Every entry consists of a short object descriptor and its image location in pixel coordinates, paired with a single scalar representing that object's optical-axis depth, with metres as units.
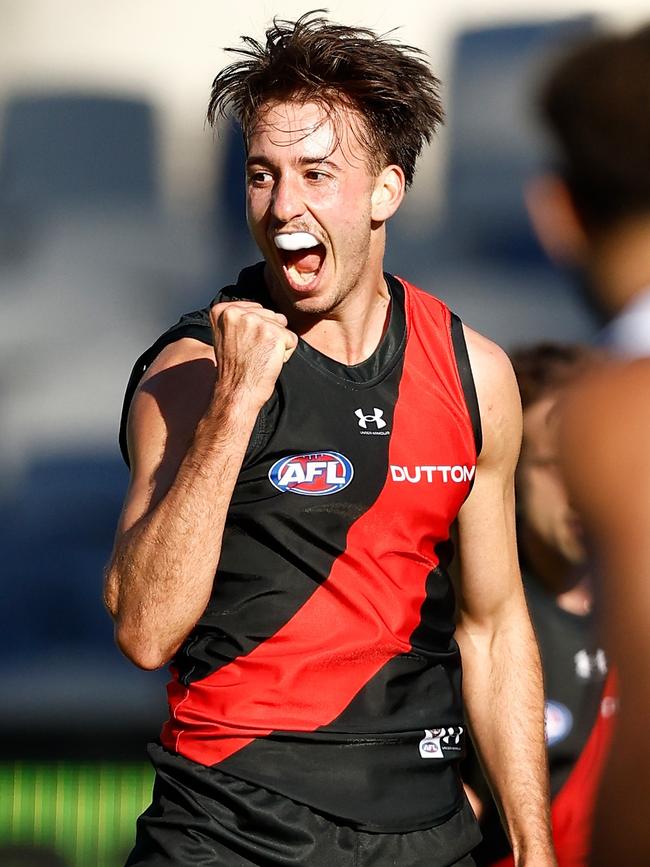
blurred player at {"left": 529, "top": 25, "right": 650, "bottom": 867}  12.07
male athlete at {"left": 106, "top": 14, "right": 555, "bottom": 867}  12.66
